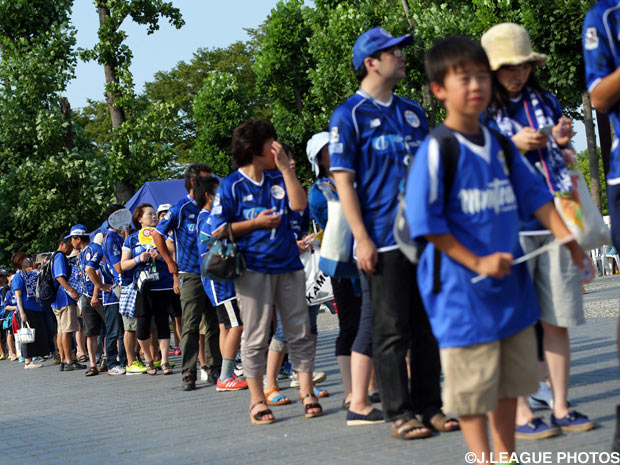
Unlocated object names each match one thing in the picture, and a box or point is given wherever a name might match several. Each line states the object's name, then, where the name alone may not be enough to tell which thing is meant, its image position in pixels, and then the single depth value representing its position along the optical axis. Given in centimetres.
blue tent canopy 2052
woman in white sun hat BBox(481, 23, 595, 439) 513
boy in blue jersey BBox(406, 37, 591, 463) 371
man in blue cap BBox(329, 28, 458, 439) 545
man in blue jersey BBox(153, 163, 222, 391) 996
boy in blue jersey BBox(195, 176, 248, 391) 886
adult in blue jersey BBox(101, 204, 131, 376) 1300
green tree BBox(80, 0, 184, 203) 2462
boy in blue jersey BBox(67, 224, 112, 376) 1354
